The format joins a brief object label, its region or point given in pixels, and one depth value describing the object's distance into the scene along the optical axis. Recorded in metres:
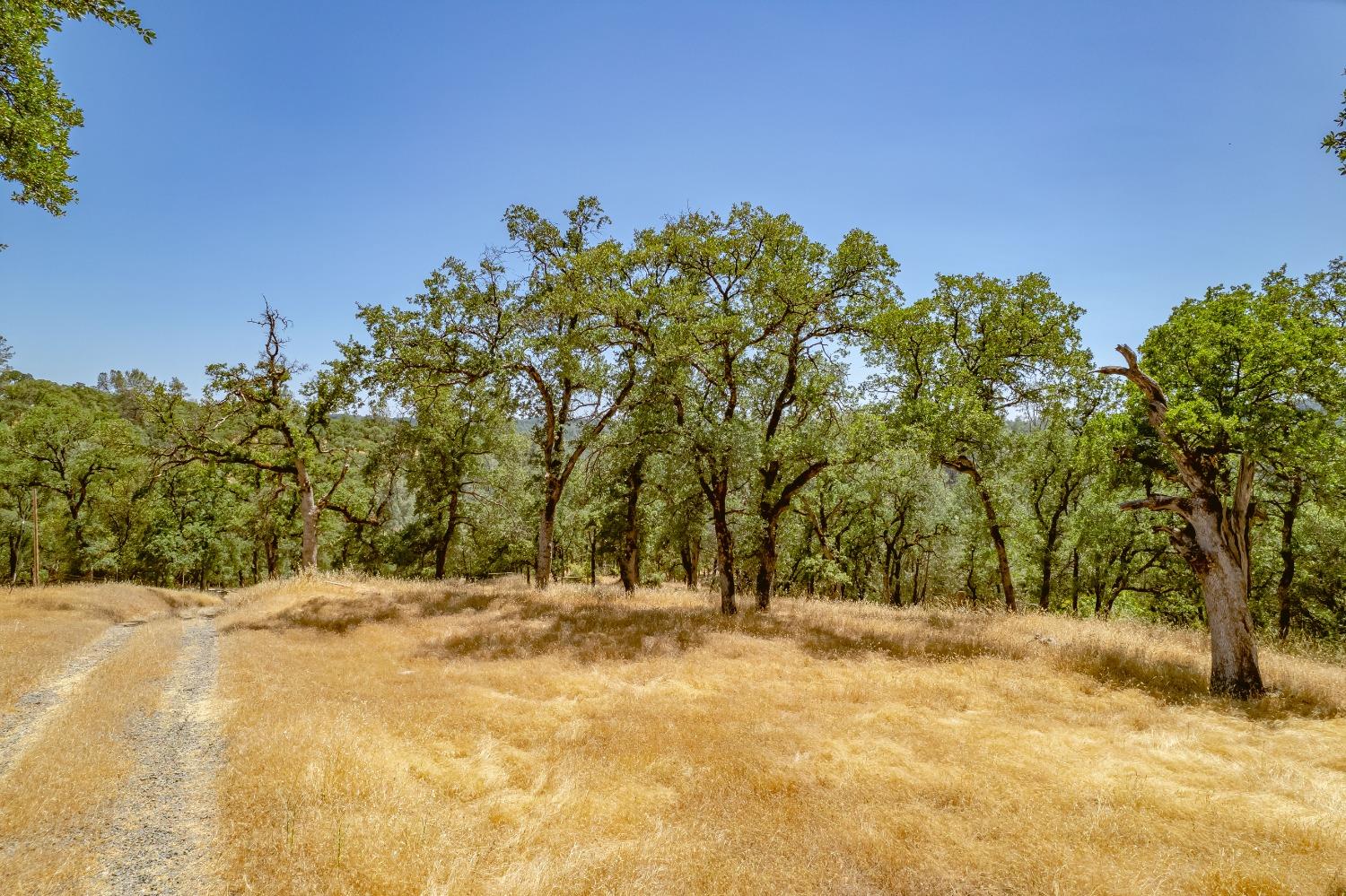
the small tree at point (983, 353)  18.80
